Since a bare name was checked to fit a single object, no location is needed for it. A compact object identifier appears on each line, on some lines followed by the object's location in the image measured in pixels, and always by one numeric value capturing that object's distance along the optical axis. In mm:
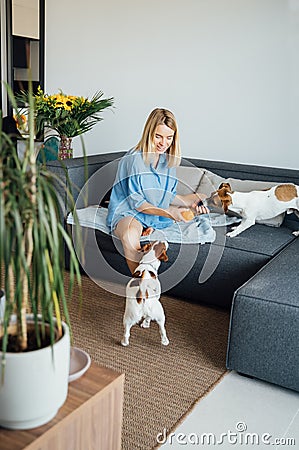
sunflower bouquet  3525
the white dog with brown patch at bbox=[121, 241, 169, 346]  2385
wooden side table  1178
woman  2949
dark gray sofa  2191
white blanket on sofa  2969
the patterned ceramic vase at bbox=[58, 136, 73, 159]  3709
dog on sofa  3123
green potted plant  1120
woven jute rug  2004
